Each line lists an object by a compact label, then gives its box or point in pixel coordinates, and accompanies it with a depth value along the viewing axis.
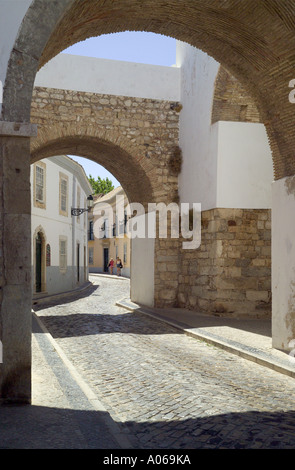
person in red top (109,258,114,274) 41.36
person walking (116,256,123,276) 38.00
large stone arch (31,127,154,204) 12.87
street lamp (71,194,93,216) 21.01
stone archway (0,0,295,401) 4.55
